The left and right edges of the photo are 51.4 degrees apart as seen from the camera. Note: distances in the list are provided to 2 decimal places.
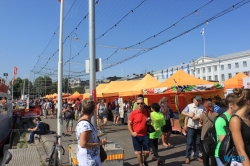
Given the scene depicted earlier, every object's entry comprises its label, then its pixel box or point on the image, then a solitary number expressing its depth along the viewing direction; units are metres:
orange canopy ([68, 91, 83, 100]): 35.06
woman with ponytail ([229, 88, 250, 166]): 2.74
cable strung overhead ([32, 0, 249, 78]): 8.93
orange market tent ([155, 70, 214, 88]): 13.36
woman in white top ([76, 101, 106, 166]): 3.73
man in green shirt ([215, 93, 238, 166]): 3.61
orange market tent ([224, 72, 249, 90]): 15.84
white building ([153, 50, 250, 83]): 68.94
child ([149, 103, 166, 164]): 7.11
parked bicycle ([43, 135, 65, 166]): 6.28
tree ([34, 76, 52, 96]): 65.94
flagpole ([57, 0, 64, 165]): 7.22
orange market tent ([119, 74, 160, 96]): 17.26
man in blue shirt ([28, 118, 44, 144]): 11.42
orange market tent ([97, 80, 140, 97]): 20.60
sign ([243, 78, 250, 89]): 8.64
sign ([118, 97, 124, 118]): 17.92
